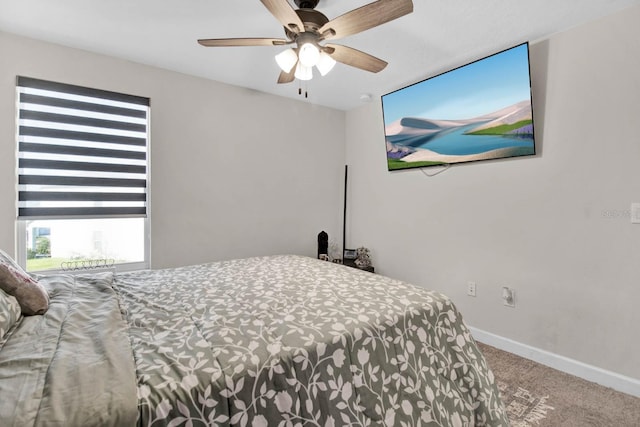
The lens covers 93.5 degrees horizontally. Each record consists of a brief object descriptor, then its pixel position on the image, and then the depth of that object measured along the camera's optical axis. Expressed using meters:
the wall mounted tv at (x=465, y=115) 2.14
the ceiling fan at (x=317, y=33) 1.35
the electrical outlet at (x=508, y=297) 2.32
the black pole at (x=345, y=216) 3.72
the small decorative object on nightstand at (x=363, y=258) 3.35
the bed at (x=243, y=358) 0.74
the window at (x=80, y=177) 2.19
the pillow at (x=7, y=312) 0.93
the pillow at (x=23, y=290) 1.09
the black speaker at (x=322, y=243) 3.43
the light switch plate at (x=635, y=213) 1.78
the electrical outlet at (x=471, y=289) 2.55
